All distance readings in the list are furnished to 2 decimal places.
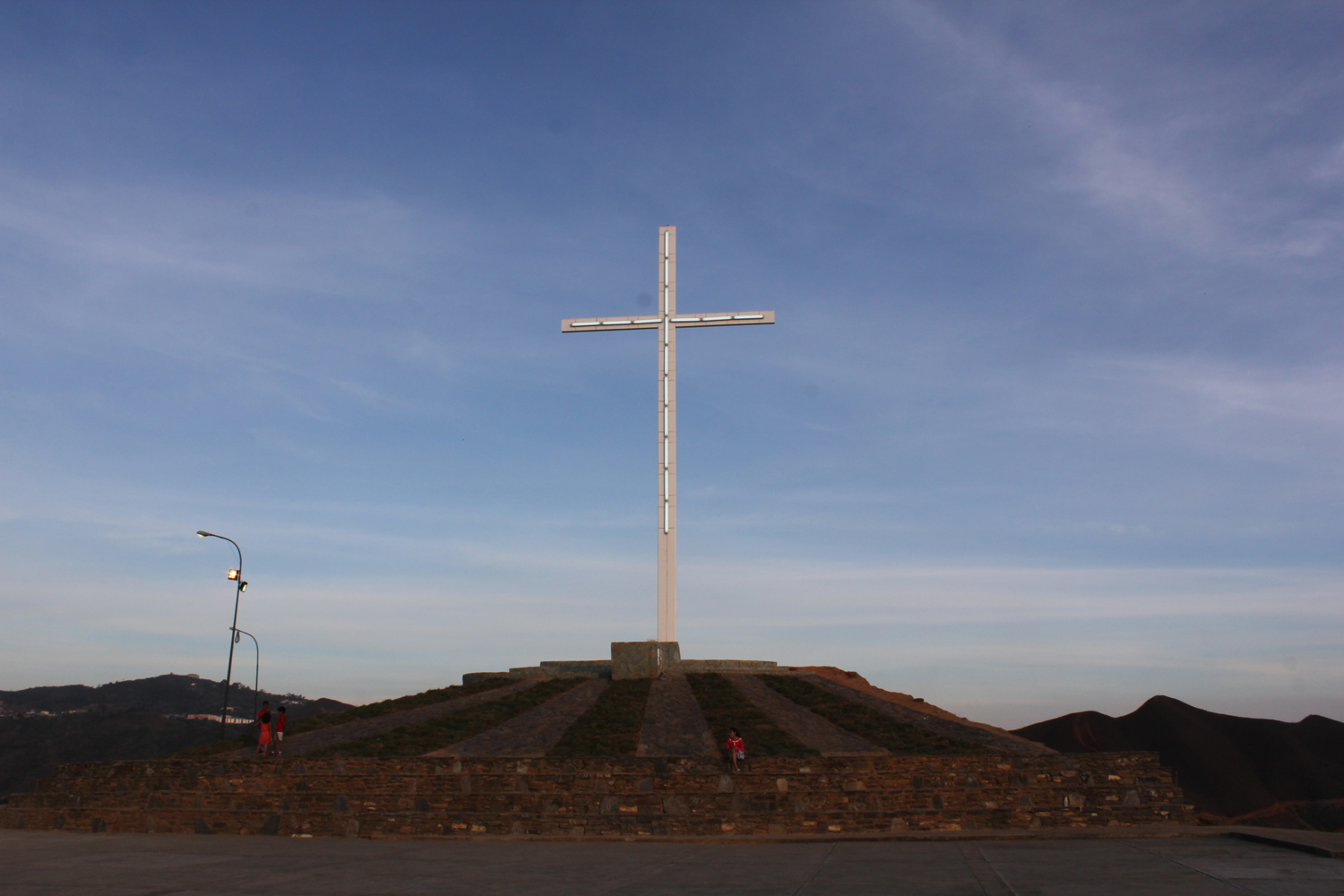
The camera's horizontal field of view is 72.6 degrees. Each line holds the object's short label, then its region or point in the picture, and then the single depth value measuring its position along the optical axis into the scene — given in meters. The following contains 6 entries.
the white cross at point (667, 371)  29.20
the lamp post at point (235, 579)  33.66
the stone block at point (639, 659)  29.34
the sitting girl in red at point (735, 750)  19.11
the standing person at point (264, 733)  21.61
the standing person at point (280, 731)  22.11
